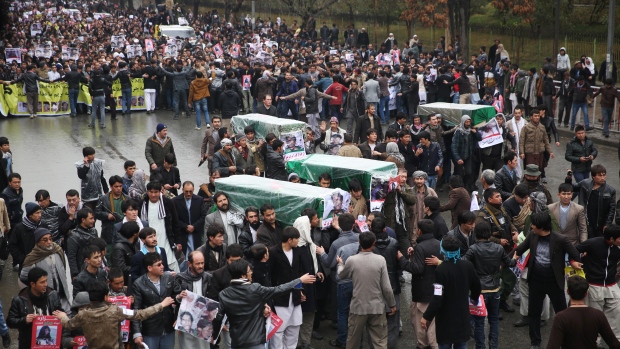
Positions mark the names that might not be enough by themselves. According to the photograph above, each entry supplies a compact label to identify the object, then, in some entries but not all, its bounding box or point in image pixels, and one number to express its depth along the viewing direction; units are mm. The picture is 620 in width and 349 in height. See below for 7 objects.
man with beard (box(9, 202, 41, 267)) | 10680
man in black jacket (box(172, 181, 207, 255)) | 11336
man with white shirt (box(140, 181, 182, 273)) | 10859
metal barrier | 21516
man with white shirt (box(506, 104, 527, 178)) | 15969
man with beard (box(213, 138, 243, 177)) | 13414
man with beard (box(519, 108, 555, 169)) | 15445
